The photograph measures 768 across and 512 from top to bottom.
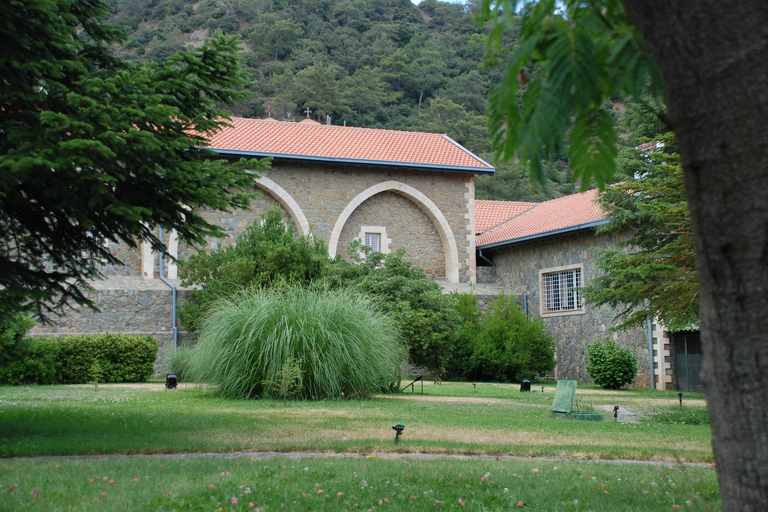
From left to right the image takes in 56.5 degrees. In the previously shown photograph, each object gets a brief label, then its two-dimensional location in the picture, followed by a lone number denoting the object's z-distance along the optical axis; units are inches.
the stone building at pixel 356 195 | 958.4
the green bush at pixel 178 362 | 704.4
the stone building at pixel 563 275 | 844.6
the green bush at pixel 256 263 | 733.9
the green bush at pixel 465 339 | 875.4
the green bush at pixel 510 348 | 866.1
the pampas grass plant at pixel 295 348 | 478.0
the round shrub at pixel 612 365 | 801.6
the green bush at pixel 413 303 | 597.3
